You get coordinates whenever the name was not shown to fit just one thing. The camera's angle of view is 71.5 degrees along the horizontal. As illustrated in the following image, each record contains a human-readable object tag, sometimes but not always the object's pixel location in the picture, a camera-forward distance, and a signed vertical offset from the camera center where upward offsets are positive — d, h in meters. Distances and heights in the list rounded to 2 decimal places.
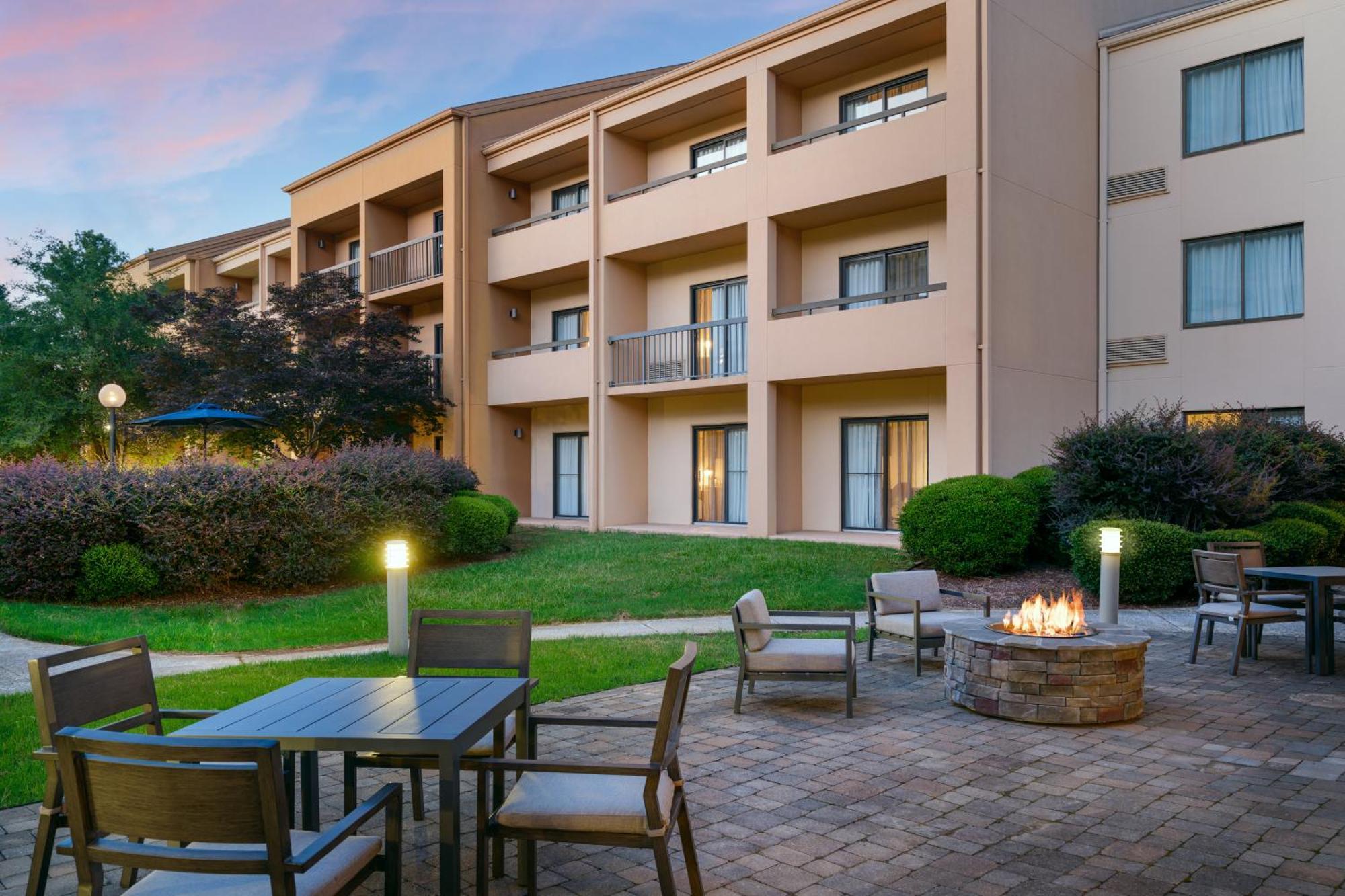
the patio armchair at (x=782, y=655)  6.77 -1.51
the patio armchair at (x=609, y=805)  3.40 -1.35
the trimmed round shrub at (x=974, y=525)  13.34 -1.08
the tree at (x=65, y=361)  25.78 +2.46
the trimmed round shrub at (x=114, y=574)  12.12 -1.63
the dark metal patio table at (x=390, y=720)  3.35 -1.09
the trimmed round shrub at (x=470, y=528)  15.78 -1.33
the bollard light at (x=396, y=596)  8.06 -1.31
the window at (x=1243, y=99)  16.05 +6.17
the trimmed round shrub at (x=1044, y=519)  14.02 -1.05
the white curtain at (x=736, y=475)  20.39 -0.56
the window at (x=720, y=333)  19.16 +2.44
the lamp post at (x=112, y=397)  17.53 +0.99
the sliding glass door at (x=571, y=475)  23.55 -0.65
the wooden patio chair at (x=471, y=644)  4.87 -1.02
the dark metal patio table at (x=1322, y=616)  7.89 -1.41
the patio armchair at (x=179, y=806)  2.56 -0.99
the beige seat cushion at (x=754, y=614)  6.91 -1.23
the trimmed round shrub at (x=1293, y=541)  11.90 -1.16
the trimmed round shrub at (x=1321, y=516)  12.59 -0.89
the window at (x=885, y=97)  17.45 +6.78
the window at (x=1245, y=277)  16.02 +3.05
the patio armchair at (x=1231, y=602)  8.07 -1.36
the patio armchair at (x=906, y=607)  8.12 -1.47
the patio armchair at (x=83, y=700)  3.36 -1.02
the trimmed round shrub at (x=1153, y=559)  11.72 -1.37
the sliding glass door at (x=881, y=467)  17.89 -0.34
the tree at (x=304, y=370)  21.11 +1.86
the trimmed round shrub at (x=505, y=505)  17.41 -1.05
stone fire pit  6.36 -1.57
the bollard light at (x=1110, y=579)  8.38 -1.17
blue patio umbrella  15.94 +0.52
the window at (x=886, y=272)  17.59 +3.44
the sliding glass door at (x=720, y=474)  20.45 -0.53
